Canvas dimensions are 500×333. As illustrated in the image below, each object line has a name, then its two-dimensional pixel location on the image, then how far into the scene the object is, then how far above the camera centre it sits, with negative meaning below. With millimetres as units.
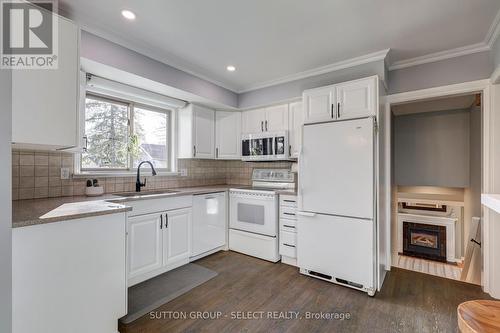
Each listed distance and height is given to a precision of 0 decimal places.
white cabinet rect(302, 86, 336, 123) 2568 +698
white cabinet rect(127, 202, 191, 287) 2355 -830
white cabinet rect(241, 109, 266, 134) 3604 +721
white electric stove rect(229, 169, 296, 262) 3078 -668
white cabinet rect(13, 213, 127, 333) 1298 -674
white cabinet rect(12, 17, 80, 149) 1392 +411
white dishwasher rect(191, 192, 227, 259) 3027 -776
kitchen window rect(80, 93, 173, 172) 2670 +398
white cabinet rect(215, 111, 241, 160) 3805 +525
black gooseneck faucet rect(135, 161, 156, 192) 2910 -170
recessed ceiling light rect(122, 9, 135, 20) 1869 +1226
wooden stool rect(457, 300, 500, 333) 834 -563
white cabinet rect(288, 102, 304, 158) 3236 +541
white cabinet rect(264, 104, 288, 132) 3375 +702
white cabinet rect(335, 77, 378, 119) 2330 +697
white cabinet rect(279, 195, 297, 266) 2945 -788
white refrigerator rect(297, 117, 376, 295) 2291 -385
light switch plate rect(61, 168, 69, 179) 2344 -67
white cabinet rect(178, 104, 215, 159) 3426 +507
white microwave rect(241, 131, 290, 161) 3309 +295
